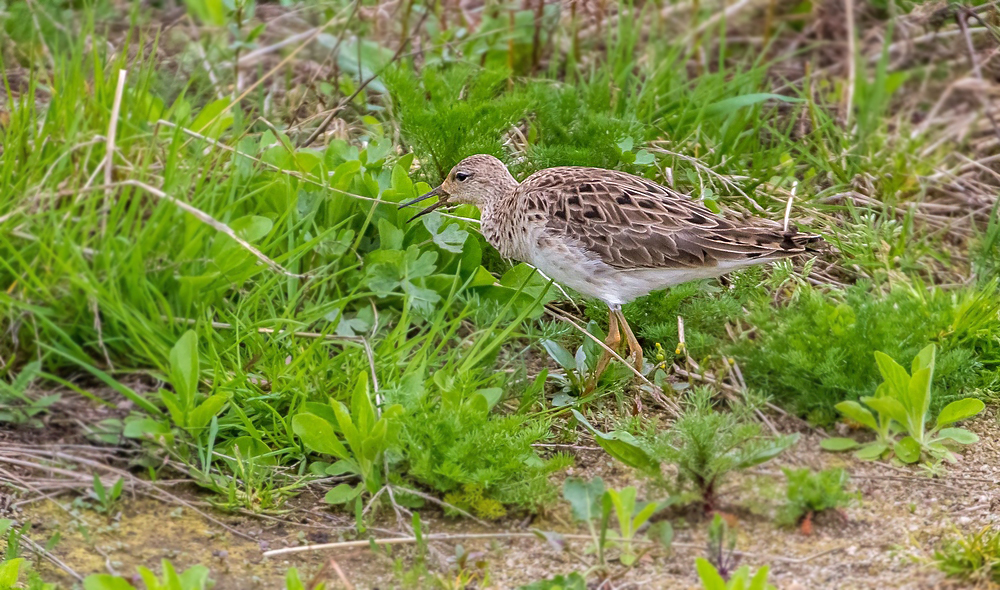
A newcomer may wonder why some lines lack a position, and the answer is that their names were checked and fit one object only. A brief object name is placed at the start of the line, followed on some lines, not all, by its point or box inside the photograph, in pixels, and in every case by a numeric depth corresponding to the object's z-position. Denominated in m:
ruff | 9.98
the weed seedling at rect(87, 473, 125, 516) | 8.27
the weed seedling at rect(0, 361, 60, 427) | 8.82
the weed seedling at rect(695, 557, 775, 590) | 6.91
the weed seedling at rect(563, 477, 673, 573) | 7.73
